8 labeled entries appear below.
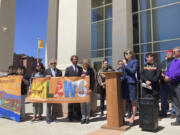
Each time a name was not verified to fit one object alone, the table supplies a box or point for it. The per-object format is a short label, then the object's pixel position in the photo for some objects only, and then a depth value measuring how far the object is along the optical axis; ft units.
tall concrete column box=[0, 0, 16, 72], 30.17
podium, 14.23
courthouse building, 25.88
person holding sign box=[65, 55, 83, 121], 18.21
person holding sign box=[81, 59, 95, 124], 16.97
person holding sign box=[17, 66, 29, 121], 19.61
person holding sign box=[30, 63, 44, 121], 19.25
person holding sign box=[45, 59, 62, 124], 17.94
